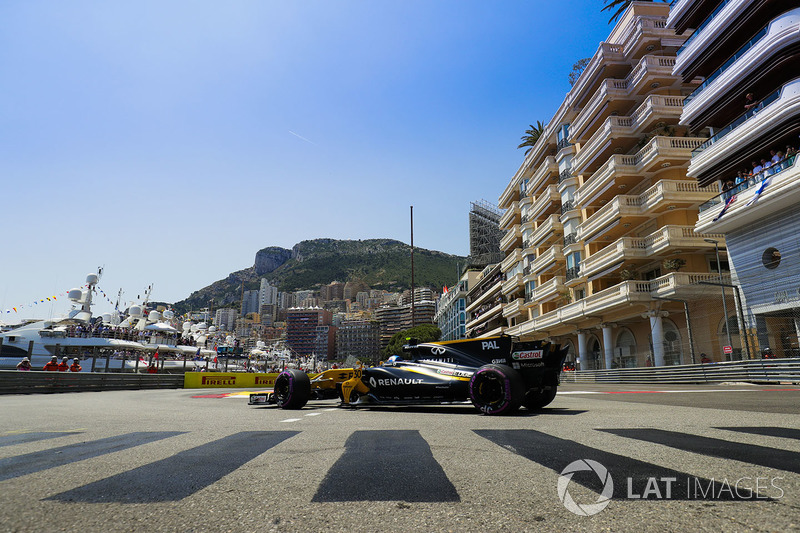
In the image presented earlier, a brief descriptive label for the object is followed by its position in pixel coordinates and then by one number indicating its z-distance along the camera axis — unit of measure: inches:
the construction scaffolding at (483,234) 3957.2
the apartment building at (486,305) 2628.0
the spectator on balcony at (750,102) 820.1
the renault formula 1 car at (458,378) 307.6
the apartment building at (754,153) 756.6
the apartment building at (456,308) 3820.4
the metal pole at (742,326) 826.6
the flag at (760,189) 777.4
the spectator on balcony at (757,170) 799.7
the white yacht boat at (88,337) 1524.4
